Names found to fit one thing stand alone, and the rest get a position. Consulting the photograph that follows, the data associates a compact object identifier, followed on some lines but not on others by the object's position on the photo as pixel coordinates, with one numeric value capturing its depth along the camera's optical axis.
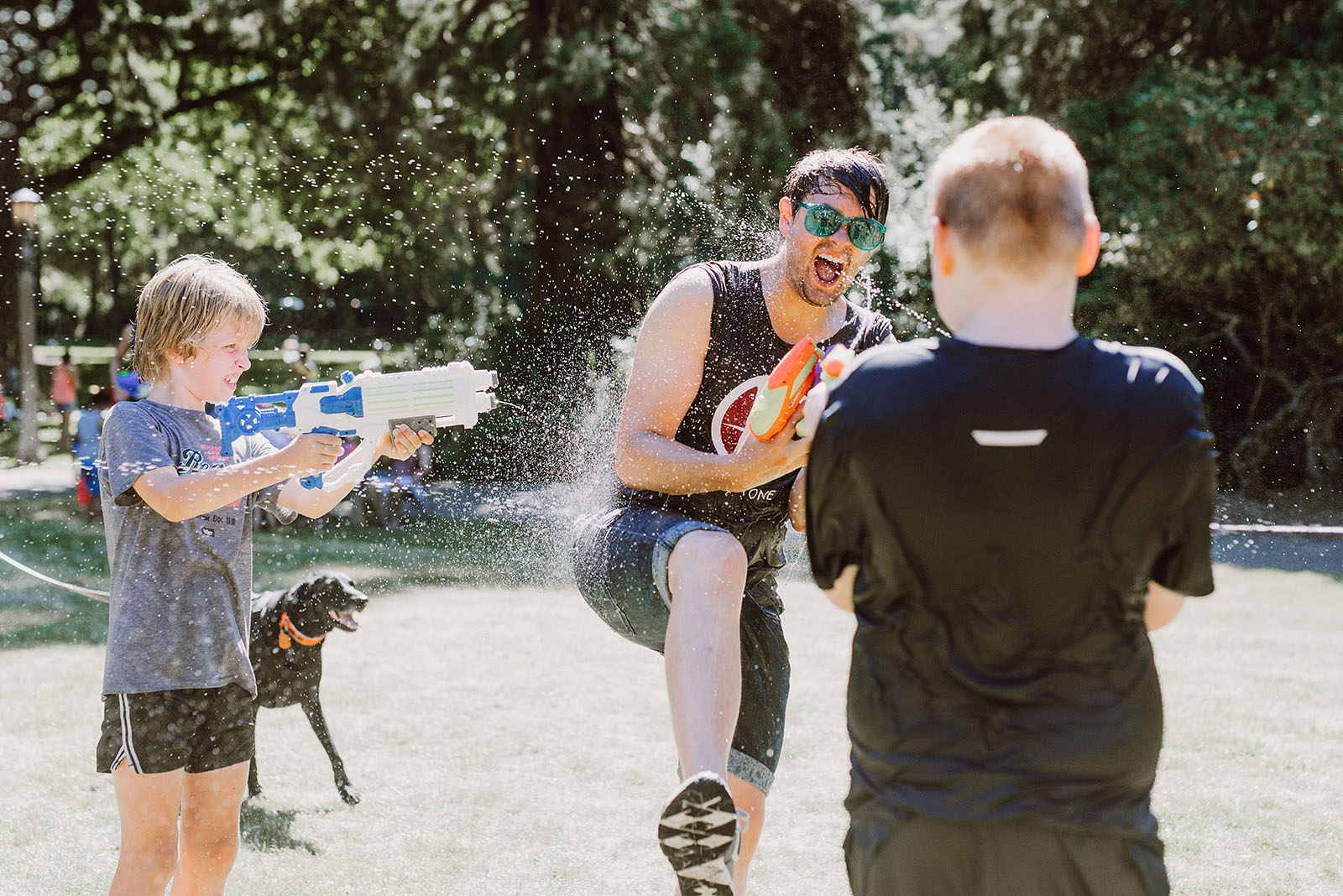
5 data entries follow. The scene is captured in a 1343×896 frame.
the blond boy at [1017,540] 1.46
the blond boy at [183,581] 2.47
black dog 4.58
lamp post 13.46
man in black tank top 2.35
